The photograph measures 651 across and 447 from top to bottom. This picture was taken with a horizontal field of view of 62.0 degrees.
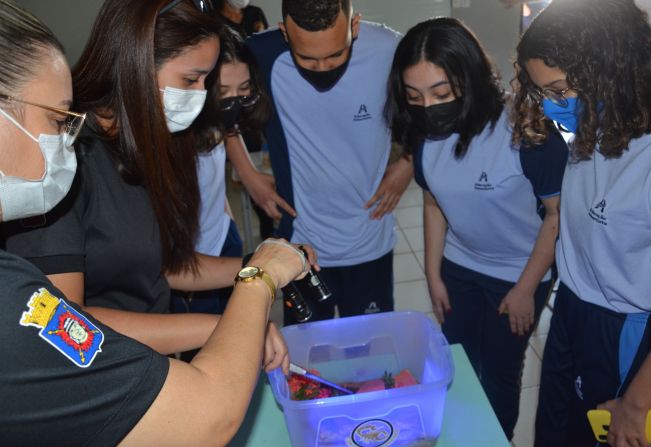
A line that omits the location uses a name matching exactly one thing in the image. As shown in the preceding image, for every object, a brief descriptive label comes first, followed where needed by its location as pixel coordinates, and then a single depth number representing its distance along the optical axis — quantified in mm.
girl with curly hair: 1209
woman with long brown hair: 1146
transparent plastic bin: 1085
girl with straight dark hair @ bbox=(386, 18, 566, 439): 1568
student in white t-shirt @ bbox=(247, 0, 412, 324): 1723
